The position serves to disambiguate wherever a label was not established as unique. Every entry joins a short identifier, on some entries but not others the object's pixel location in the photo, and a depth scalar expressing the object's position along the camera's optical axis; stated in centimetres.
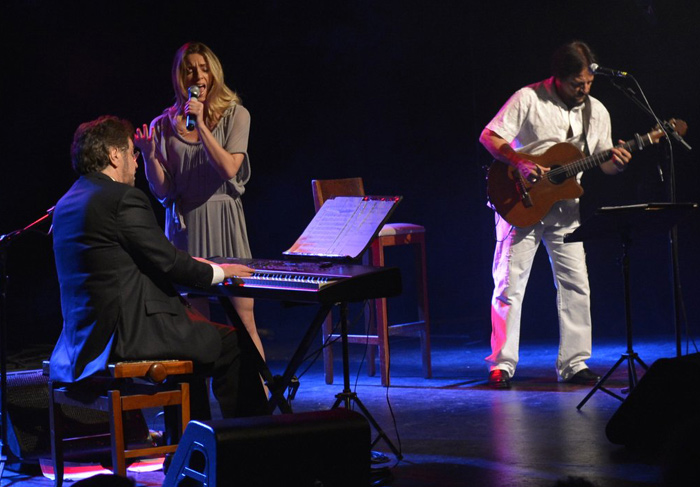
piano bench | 696
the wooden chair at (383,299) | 1126
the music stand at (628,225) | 910
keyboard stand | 789
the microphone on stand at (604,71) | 1025
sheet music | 792
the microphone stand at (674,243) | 1028
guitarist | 1086
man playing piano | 707
